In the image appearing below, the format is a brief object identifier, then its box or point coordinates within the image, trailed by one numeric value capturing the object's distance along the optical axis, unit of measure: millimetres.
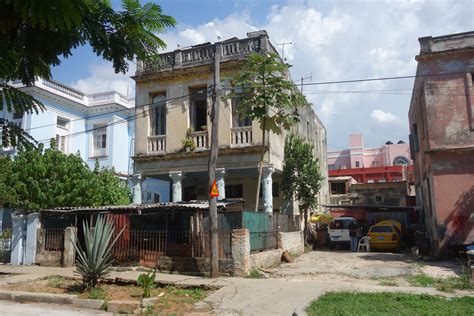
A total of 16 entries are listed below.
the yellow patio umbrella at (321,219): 26141
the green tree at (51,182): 17906
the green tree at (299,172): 20875
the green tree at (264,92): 15664
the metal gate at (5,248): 16978
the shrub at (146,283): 9938
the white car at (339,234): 25359
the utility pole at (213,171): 12836
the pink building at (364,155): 57281
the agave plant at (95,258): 10883
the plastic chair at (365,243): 23469
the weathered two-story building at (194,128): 18438
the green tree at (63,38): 2336
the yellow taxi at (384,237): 23370
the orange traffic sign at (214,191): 12704
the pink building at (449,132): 17234
